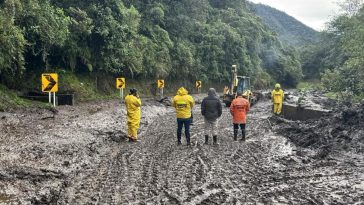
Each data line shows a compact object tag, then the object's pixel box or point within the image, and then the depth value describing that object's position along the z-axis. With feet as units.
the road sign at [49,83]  59.57
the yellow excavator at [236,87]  96.63
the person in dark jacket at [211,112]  44.91
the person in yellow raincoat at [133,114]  44.70
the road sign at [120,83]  88.07
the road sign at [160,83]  101.97
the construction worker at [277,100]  69.76
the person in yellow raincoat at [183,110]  43.37
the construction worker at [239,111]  47.62
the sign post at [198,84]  135.08
